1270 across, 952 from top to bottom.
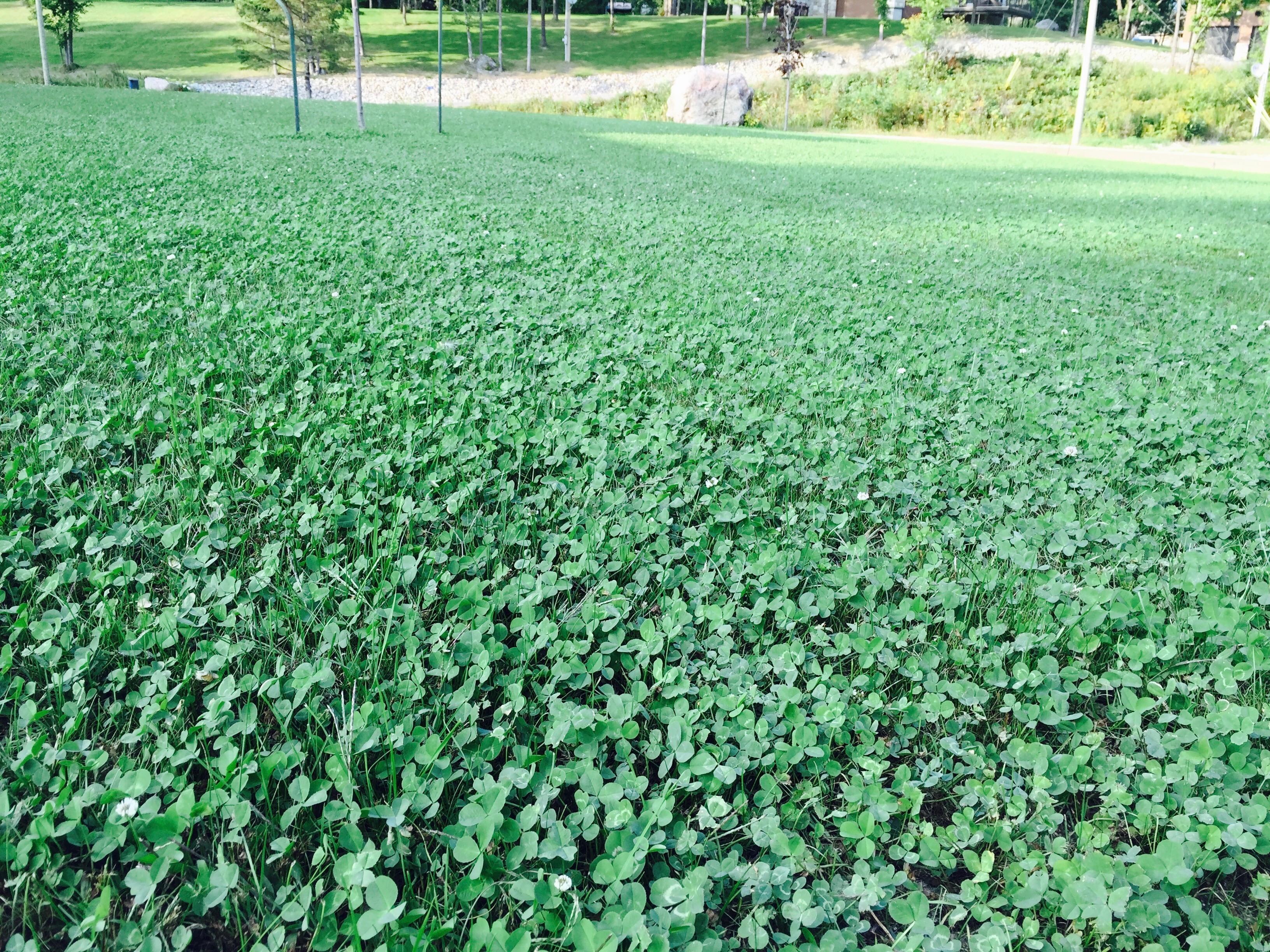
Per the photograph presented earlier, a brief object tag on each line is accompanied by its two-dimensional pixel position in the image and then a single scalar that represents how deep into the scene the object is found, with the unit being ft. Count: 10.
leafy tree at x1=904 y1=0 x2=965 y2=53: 124.16
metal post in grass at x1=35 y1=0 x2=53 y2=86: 81.61
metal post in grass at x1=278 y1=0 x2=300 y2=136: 40.32
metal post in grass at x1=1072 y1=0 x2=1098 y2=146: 74.69
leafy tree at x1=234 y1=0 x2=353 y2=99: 122.21
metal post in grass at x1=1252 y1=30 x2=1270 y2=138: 92.12
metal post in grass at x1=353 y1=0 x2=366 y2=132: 45.01
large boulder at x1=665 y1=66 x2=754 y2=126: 110.32
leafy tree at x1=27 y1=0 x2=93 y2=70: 112.37
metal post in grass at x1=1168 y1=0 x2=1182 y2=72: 128.26
